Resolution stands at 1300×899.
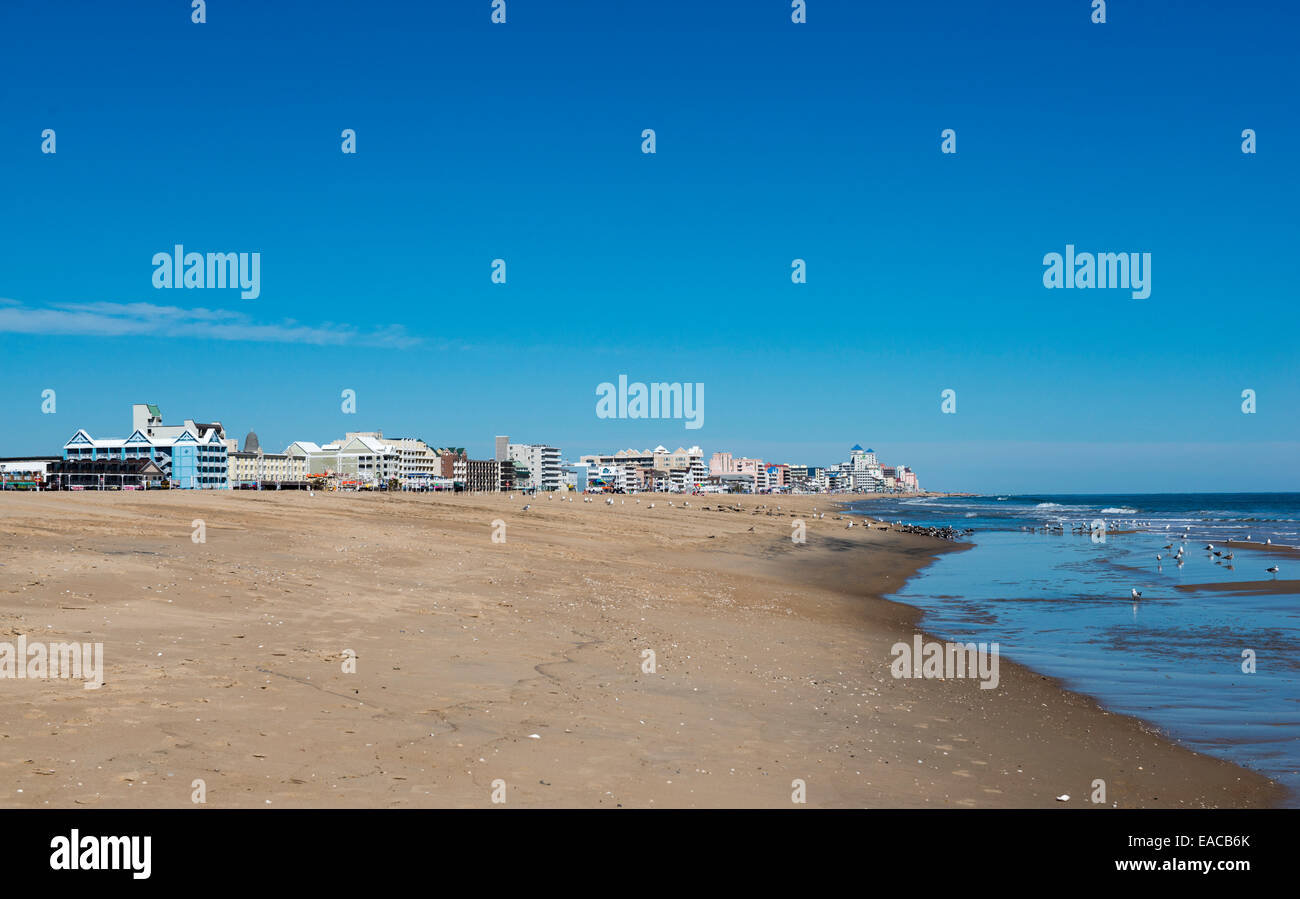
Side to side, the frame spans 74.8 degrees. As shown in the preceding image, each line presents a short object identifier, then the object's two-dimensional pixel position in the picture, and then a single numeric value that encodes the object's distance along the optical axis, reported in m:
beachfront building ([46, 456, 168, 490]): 104.12
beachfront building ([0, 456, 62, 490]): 104.31
